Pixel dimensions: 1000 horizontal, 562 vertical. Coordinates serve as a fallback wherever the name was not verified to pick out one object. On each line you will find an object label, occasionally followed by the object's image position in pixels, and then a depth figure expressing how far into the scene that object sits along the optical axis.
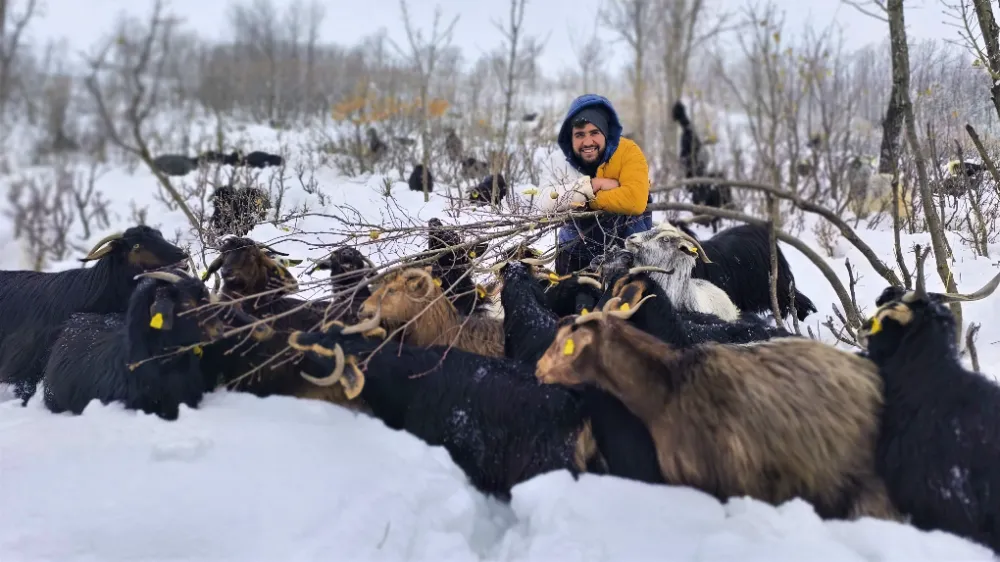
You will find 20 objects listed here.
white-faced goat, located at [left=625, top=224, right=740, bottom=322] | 4.50
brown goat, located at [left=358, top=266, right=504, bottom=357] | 3.71
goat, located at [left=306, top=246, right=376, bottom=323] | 3.80
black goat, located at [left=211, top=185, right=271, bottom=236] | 5.27
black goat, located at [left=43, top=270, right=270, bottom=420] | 3.28
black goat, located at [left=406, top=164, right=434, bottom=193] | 8.59
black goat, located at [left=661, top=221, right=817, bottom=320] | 5.60
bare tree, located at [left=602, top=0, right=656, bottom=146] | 20.33
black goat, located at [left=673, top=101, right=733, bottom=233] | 11.34
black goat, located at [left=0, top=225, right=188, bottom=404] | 4.43
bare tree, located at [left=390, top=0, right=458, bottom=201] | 10.36
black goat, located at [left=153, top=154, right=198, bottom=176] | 13.78
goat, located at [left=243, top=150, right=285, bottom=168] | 10.06
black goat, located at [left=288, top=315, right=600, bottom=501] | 3.02
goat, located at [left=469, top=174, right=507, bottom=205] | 4.81
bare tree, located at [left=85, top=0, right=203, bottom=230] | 3.66
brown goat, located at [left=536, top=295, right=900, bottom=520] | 2.68
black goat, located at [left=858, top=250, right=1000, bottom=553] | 2.49
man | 4.47
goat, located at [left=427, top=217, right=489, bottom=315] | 4.08
